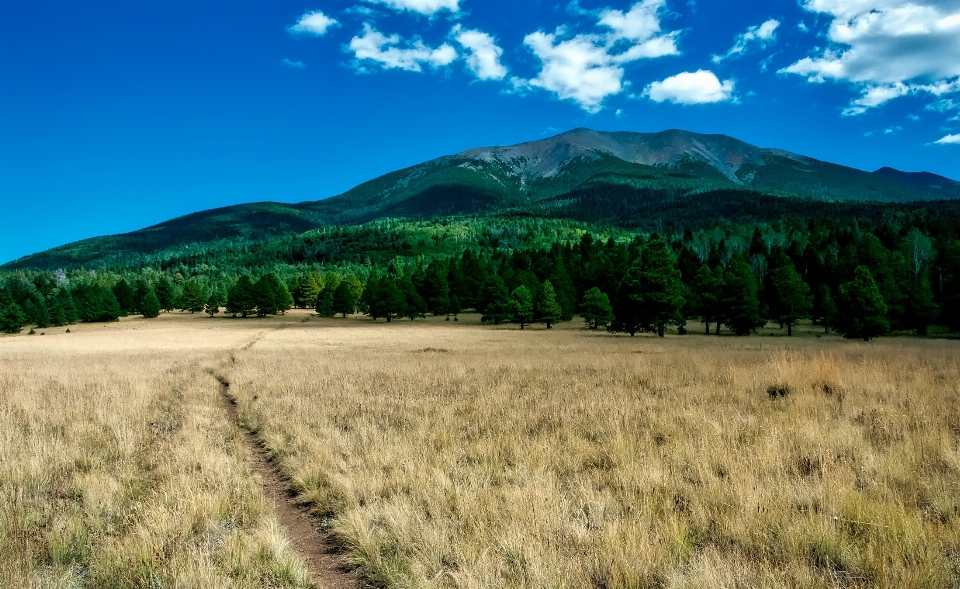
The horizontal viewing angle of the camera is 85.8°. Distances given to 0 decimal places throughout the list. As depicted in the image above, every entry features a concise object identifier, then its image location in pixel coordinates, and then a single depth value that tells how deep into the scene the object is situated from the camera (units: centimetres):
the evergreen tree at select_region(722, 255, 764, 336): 6166
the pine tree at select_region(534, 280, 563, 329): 7738
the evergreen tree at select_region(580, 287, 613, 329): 7125
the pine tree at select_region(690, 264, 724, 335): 6362
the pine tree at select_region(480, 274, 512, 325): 8304
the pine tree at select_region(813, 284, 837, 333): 6444
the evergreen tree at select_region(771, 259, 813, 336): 6369
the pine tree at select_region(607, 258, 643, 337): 5334
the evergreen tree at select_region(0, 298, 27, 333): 8600
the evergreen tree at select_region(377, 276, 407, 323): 9344
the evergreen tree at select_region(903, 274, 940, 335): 6506
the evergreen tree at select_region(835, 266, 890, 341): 5328
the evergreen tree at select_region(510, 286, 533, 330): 7800
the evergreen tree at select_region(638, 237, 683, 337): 5241
